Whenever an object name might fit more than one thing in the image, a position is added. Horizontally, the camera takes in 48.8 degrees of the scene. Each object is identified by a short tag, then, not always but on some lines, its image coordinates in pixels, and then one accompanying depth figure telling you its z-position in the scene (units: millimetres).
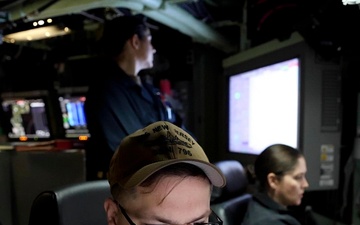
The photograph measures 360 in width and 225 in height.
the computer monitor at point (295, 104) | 2168
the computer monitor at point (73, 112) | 3979
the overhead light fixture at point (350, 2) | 1134
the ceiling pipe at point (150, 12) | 2297
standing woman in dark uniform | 1937
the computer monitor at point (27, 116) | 4090
